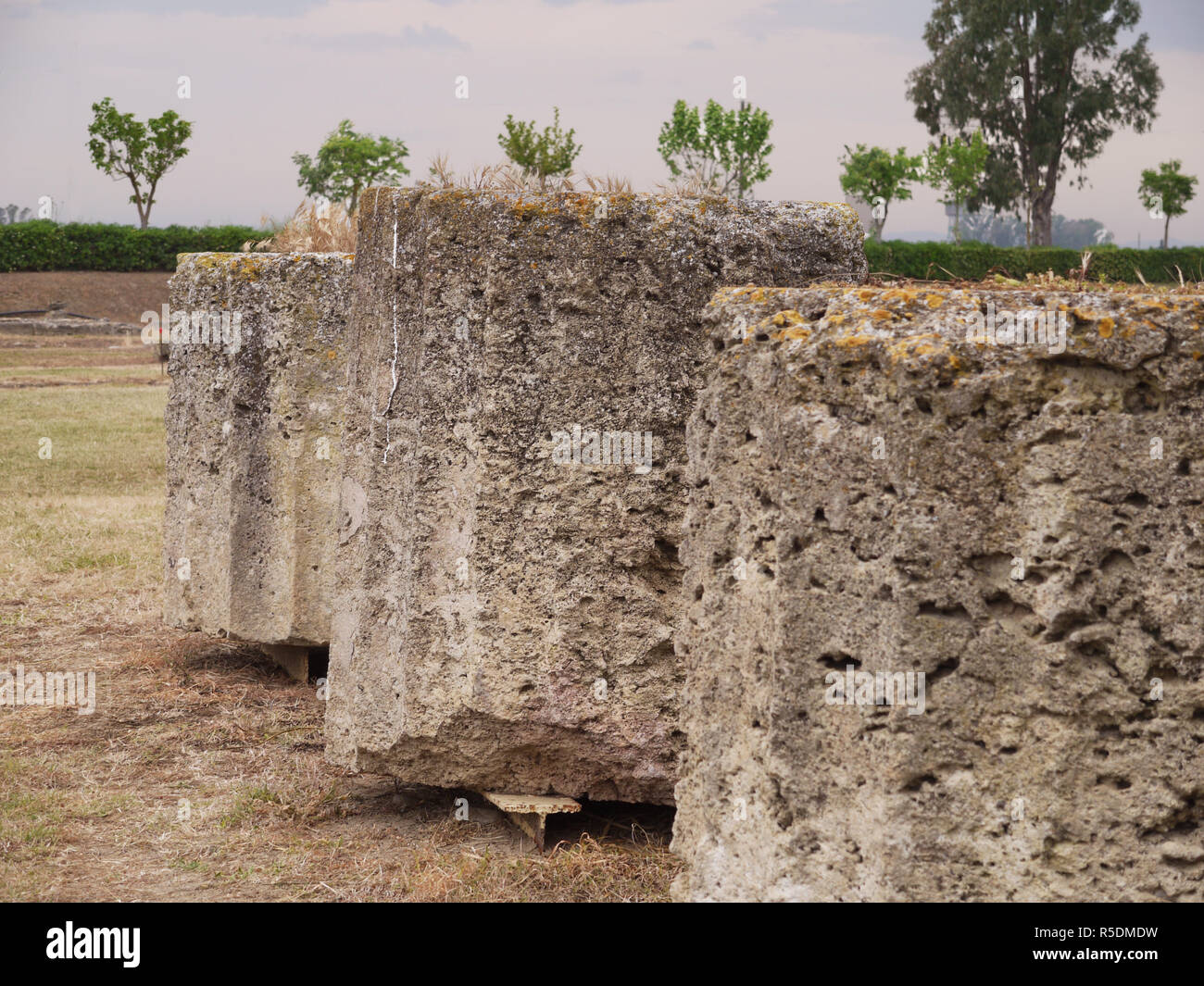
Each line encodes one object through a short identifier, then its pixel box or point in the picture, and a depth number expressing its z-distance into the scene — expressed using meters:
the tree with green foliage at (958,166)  47.97
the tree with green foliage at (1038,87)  50.09
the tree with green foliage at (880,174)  47.34
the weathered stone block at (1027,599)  2.62
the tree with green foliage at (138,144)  42.09
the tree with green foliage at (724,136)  44.97
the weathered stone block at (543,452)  4.43
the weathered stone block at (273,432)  6.73
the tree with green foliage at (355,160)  47.62
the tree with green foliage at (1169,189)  52.09
